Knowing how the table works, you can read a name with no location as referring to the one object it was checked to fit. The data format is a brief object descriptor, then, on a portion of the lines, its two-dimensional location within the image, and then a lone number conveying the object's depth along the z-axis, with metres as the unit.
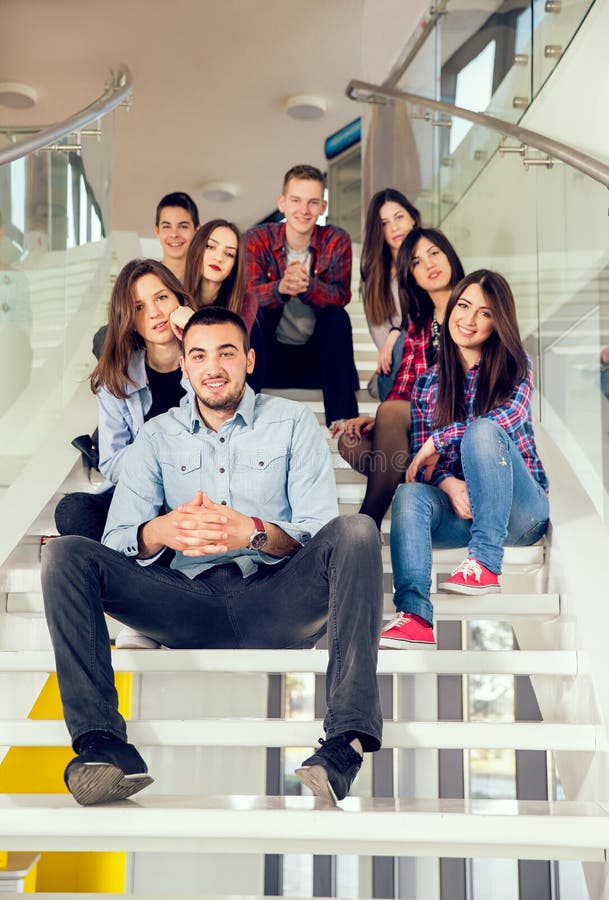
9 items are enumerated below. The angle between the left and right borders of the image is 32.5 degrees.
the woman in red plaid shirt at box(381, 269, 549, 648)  2.39
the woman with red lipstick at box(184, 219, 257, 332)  3.31
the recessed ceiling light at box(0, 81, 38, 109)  8.07
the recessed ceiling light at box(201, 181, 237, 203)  10.15
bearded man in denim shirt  1.81
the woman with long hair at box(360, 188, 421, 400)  3.57
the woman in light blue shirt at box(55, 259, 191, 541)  2.85
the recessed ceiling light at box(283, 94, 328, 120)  8.62
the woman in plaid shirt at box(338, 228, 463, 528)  2.89
